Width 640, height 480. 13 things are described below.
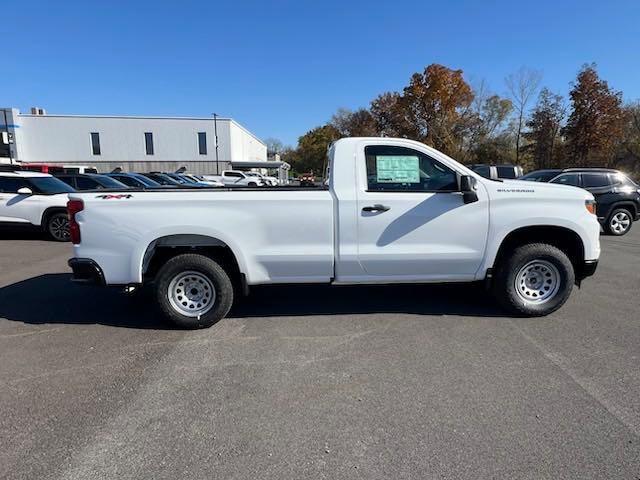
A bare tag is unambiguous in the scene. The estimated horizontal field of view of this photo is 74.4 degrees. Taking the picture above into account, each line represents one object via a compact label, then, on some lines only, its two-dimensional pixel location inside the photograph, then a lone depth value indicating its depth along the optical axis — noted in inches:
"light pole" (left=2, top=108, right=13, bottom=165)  1916.7
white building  2122.3
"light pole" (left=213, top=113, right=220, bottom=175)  2273.6
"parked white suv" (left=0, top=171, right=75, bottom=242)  406.6
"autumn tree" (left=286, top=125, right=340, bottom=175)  3226.6
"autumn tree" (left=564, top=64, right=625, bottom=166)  1301.7
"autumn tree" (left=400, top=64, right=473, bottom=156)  1920.5
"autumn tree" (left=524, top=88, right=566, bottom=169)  1465.9
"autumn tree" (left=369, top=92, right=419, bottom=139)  2022.6
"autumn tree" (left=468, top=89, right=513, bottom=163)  1924.2
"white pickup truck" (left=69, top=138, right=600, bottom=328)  173.8
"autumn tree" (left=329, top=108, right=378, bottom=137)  2359.5
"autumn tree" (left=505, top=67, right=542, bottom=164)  1769.7
